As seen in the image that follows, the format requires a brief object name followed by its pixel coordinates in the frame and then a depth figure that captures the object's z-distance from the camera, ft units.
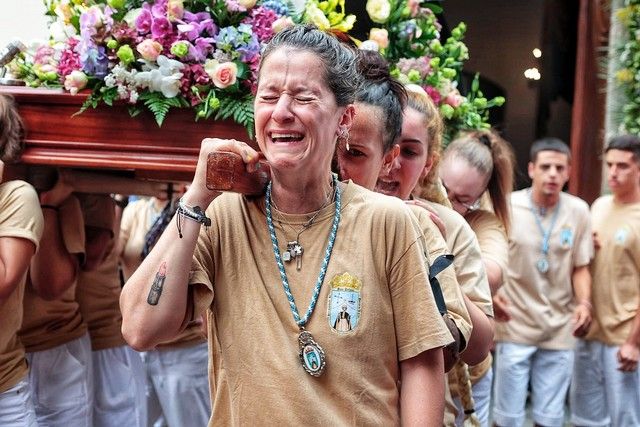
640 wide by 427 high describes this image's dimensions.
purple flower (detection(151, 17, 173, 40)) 8.57
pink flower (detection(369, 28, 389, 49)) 9.21
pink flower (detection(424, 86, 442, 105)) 9.81
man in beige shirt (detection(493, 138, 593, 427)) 16.38
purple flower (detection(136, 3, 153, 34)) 8.60
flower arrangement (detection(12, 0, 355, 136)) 8.46
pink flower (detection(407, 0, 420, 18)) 9.68
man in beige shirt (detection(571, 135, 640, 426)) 16.02
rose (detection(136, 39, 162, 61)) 8.45
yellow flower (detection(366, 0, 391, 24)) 9.39
